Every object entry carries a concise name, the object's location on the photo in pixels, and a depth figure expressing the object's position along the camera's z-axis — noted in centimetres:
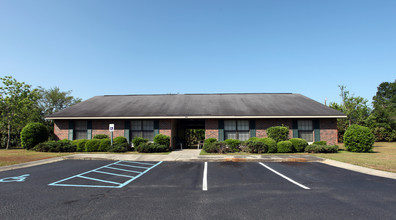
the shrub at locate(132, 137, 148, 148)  1492
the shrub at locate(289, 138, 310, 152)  1398
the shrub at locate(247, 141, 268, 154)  1355
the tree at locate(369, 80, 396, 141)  2796
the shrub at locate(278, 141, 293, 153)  1374
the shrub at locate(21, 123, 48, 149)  1600
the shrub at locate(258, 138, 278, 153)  1368
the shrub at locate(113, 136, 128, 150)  1471
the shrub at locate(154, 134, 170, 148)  1485
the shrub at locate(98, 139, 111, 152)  1452
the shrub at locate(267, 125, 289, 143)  1505
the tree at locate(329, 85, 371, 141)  2634
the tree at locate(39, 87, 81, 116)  3316
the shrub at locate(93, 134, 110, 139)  1578
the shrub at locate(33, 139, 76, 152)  1442
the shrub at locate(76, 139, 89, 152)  1460
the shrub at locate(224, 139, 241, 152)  1427
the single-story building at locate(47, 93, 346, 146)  1577
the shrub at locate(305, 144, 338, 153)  1348
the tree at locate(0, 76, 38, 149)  1863
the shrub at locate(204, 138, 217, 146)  1491
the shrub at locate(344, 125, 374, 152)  1390
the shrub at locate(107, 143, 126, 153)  1412
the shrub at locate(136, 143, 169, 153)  1386
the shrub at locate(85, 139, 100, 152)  1448
